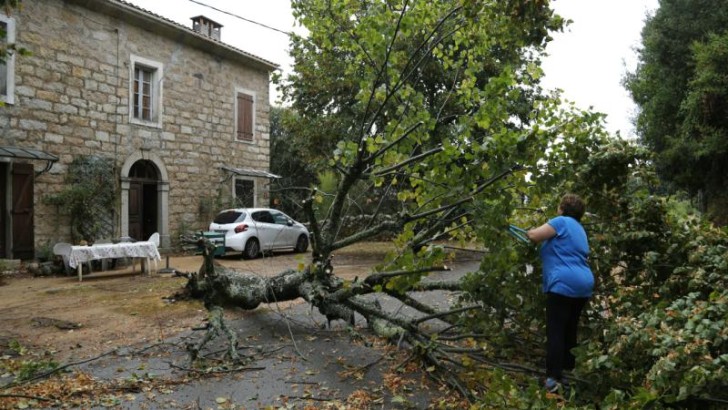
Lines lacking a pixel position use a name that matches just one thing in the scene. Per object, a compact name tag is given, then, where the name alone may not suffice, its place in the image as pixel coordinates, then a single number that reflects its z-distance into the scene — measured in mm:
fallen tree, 4082
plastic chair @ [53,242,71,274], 9732
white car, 12875
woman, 3637
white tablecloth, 9273
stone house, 10875
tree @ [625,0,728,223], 13516
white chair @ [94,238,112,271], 10570
